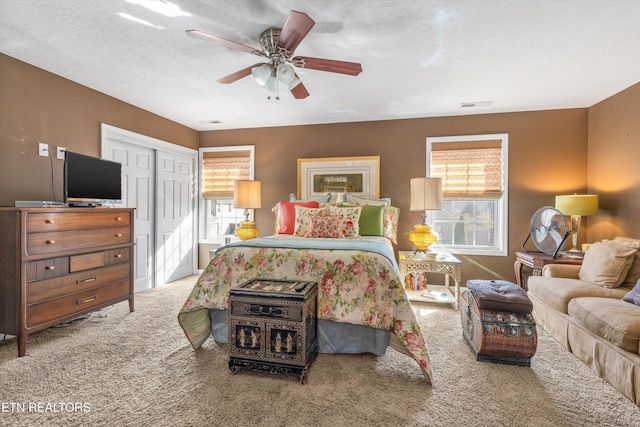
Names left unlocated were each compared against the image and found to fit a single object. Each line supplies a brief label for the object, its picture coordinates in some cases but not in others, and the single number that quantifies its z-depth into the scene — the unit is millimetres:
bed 2078
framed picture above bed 4453
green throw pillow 3670
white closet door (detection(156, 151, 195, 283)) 4418
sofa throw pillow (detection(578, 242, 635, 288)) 2475
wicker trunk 2127
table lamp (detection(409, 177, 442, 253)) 3703
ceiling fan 2051
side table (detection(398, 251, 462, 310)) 3389
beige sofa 1811
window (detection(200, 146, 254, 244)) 4988
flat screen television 2686
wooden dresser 2270
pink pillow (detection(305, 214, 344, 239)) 3270
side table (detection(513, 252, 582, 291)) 3115
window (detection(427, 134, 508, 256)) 4109
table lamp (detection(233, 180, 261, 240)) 4387
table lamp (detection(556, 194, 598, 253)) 3375
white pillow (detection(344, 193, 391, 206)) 4164
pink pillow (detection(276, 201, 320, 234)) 3787
